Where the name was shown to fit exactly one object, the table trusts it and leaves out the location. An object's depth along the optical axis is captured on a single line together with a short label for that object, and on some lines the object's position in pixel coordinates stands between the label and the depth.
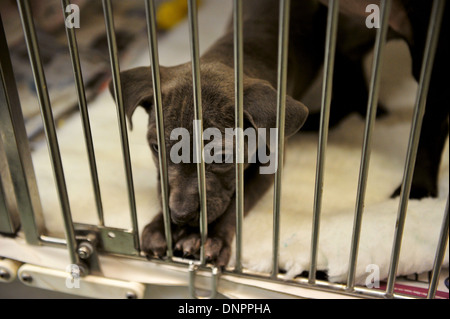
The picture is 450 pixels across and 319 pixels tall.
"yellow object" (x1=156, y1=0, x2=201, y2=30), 0.85
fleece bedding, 0.55
